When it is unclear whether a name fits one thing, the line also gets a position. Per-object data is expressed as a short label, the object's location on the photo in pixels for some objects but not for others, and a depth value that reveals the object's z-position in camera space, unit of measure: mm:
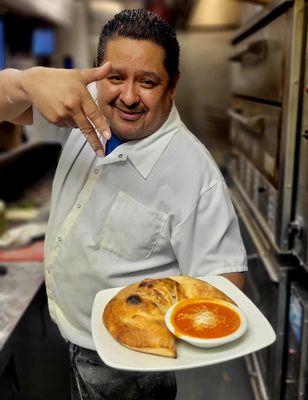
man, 1021
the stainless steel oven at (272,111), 1551
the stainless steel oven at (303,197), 1524
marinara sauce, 813
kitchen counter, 1556
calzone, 815
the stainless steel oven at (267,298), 1754
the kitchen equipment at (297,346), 1598
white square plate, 761
